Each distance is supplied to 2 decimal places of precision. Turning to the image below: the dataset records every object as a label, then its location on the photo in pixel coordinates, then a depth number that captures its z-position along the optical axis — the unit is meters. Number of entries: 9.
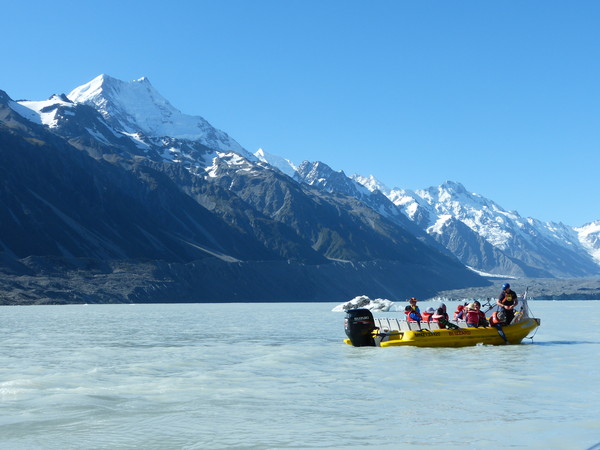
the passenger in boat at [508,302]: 42.91
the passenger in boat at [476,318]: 42.84
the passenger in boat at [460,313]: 45.56
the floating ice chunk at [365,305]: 130.91
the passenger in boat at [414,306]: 43.06
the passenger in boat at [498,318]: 42.53
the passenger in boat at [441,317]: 41.41
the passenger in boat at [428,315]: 43.74
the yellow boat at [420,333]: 40.56
